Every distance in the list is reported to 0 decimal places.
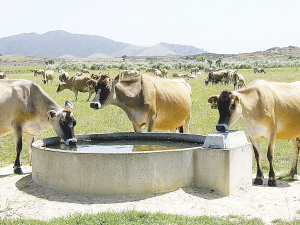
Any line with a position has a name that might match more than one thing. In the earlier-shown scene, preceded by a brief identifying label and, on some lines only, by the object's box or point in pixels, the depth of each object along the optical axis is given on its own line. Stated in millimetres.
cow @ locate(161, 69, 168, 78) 58500
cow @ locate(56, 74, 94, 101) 28503
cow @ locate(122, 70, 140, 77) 41250
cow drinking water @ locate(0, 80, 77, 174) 10242
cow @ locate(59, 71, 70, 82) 41781
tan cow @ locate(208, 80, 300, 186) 8711
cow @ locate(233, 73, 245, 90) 38781
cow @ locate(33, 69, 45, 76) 56312
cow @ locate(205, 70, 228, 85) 44656
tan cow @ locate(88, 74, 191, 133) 10617
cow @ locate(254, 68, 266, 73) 61125
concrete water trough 7539
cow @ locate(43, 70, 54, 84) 42969
